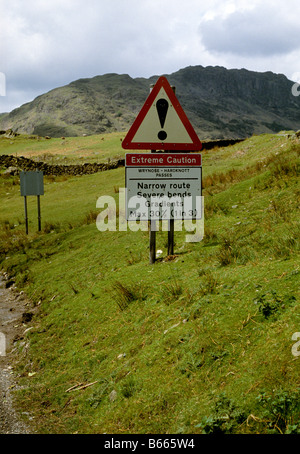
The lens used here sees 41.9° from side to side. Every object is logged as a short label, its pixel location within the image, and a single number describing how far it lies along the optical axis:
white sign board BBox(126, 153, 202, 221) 6.84
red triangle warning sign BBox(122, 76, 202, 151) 6.75
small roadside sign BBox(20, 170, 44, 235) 14.87
